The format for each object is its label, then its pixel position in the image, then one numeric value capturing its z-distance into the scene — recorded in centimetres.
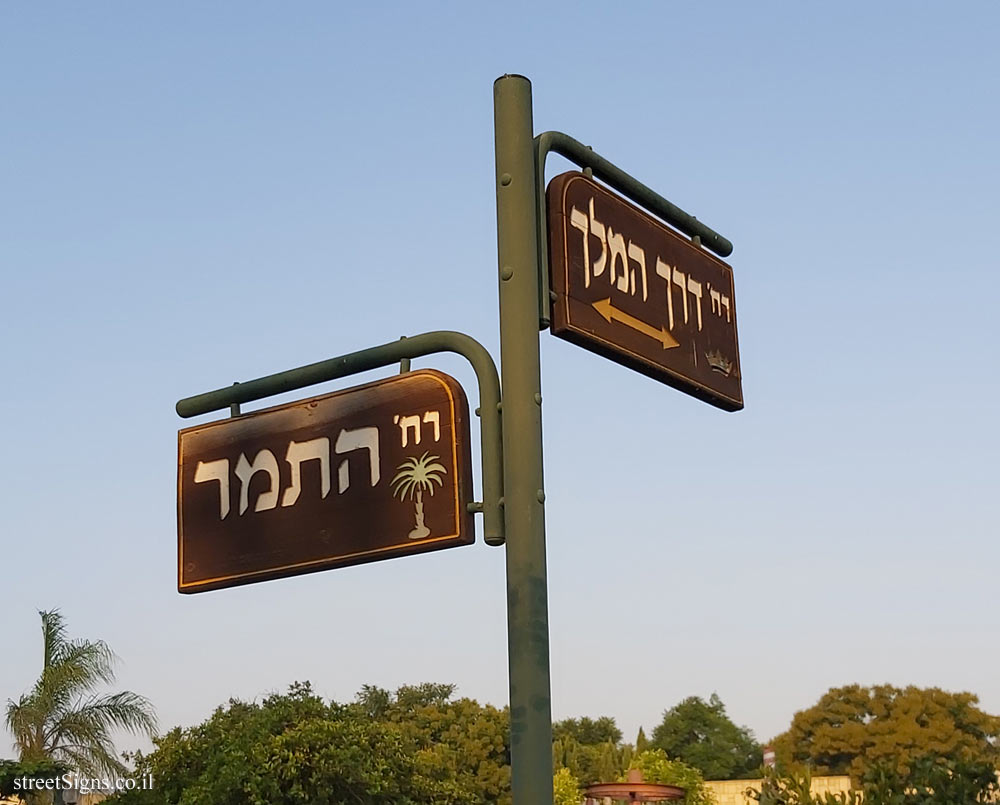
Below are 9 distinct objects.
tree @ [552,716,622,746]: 9788
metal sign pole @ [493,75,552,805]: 416
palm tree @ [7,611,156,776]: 3362
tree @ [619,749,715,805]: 7050
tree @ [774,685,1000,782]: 8762
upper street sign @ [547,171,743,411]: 474
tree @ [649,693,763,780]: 10785
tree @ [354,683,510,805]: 7469
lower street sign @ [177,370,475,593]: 461
